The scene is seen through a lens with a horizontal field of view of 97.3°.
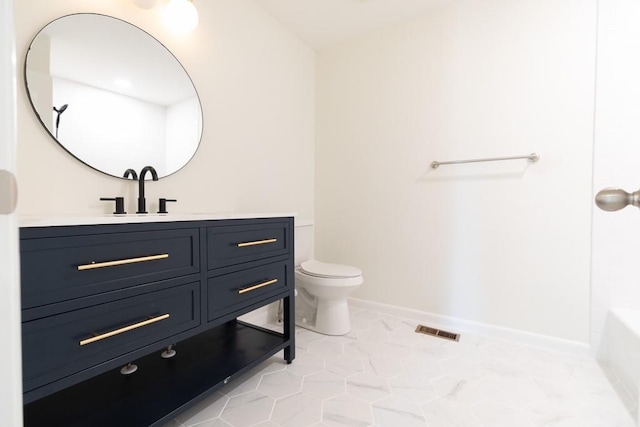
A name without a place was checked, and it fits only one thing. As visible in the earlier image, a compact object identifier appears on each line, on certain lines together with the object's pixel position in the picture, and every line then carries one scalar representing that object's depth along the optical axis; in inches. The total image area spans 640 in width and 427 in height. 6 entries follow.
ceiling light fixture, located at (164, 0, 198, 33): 53.9
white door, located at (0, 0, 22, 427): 13.0
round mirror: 43.1
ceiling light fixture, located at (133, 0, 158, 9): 51.1
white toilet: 70.0
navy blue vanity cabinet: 28.9
